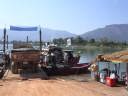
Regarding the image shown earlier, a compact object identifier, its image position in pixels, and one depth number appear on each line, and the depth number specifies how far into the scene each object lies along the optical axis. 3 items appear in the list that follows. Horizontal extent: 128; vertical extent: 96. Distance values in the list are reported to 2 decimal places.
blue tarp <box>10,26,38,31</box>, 13.27
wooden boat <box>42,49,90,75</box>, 10.79
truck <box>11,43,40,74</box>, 9.53
